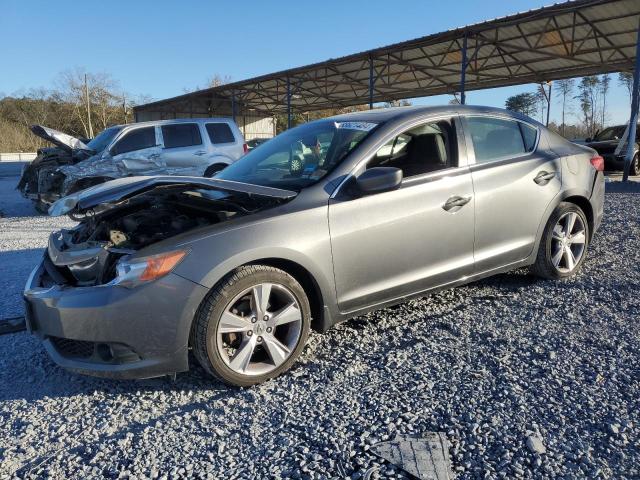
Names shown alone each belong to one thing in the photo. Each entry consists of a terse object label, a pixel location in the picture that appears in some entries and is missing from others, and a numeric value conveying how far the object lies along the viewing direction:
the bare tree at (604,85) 62.47
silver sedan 2.64
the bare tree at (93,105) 52.61
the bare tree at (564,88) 58.88
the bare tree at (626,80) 48.08
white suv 9.18
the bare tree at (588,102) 62.59
